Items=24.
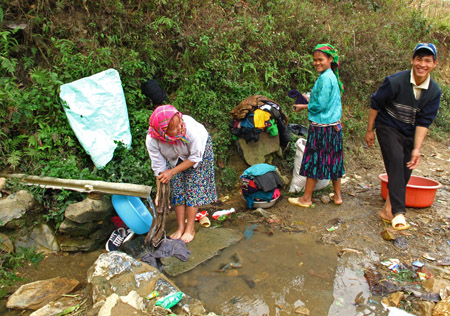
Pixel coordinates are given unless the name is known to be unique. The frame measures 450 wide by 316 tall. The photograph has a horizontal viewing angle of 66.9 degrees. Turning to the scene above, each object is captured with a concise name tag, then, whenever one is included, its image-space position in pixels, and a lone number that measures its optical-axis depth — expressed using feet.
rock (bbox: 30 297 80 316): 8.69
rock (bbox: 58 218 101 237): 11.78
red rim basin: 13.07
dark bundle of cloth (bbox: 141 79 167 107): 16.17
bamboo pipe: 11.57
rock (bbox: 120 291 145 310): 8.25
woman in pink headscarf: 9.99
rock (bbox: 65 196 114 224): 11.56
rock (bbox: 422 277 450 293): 9.17
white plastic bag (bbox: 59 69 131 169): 13.70
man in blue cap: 11.14
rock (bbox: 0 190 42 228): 11.34
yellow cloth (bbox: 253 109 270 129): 15.99
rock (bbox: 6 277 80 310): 9.23
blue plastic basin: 11.46
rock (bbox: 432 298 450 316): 8.19
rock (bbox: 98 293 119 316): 7.99
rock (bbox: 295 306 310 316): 8.76
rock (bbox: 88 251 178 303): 8.91
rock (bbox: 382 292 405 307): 8.80
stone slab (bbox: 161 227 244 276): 10.78
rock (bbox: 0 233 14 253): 10.97
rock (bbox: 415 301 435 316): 8.36
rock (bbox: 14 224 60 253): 11.66
